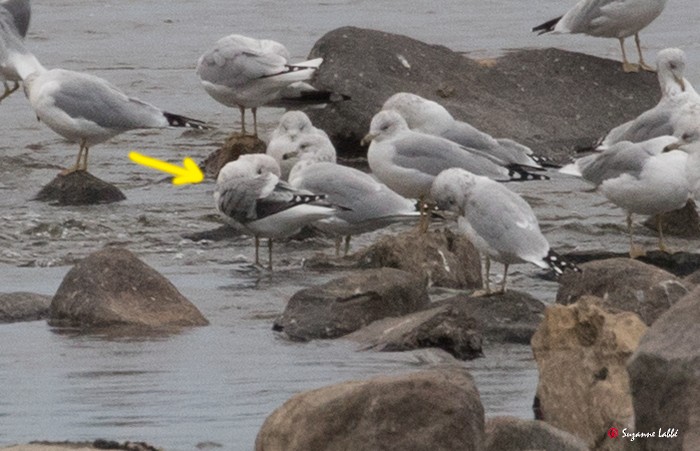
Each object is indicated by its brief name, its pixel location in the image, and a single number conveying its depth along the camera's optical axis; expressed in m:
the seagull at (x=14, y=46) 26.47
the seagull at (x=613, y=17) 28.87
